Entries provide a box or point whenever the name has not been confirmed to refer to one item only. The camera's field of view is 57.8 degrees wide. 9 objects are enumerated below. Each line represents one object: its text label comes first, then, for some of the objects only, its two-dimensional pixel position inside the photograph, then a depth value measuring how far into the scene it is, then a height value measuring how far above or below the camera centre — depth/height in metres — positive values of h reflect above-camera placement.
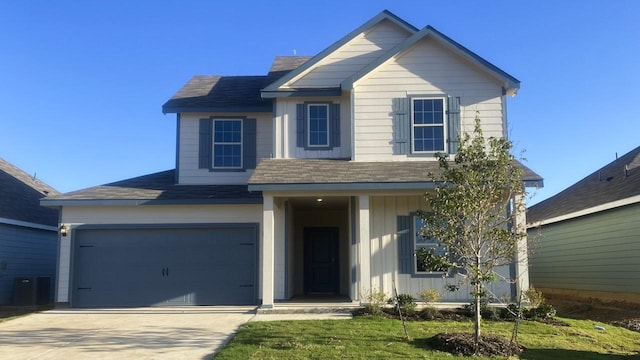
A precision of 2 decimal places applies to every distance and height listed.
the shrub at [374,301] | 11.89 -1.16
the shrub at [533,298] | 11.98 -1.07
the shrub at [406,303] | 11.87 -1.18
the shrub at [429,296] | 12.56 -1.06
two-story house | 14.23 +1.34
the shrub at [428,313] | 11.59 -1.33
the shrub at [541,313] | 11.73 -1.35
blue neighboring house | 16.89 +0.47
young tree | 9.09 +0.60
